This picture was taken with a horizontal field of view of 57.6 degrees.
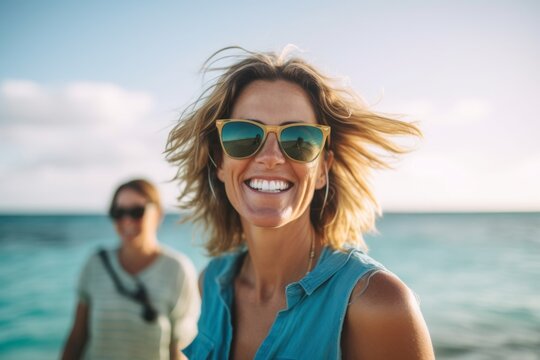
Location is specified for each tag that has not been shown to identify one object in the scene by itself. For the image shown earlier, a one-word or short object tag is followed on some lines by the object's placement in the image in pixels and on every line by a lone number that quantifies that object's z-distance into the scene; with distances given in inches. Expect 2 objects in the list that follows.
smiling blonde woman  20.2
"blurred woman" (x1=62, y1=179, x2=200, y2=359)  38.7
